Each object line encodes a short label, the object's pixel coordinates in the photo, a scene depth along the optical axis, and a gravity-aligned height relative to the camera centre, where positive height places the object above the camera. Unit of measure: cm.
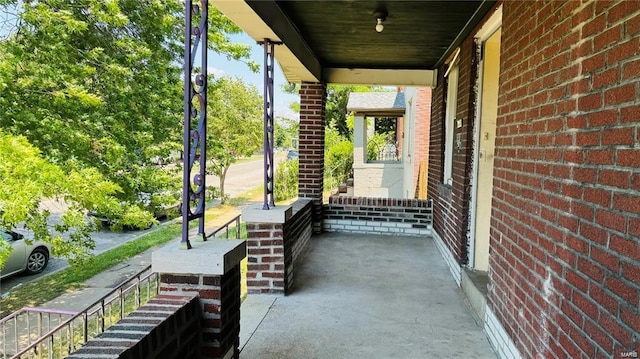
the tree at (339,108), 2308 +263
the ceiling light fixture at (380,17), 389 +132
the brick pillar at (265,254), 395 -96
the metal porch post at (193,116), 217 +19
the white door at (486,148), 403 +9
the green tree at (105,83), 640 +115
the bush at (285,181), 1667 -111
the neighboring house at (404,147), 921 +23
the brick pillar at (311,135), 650 +30
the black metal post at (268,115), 397 +37
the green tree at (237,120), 1688 +135
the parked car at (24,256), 814 -221
